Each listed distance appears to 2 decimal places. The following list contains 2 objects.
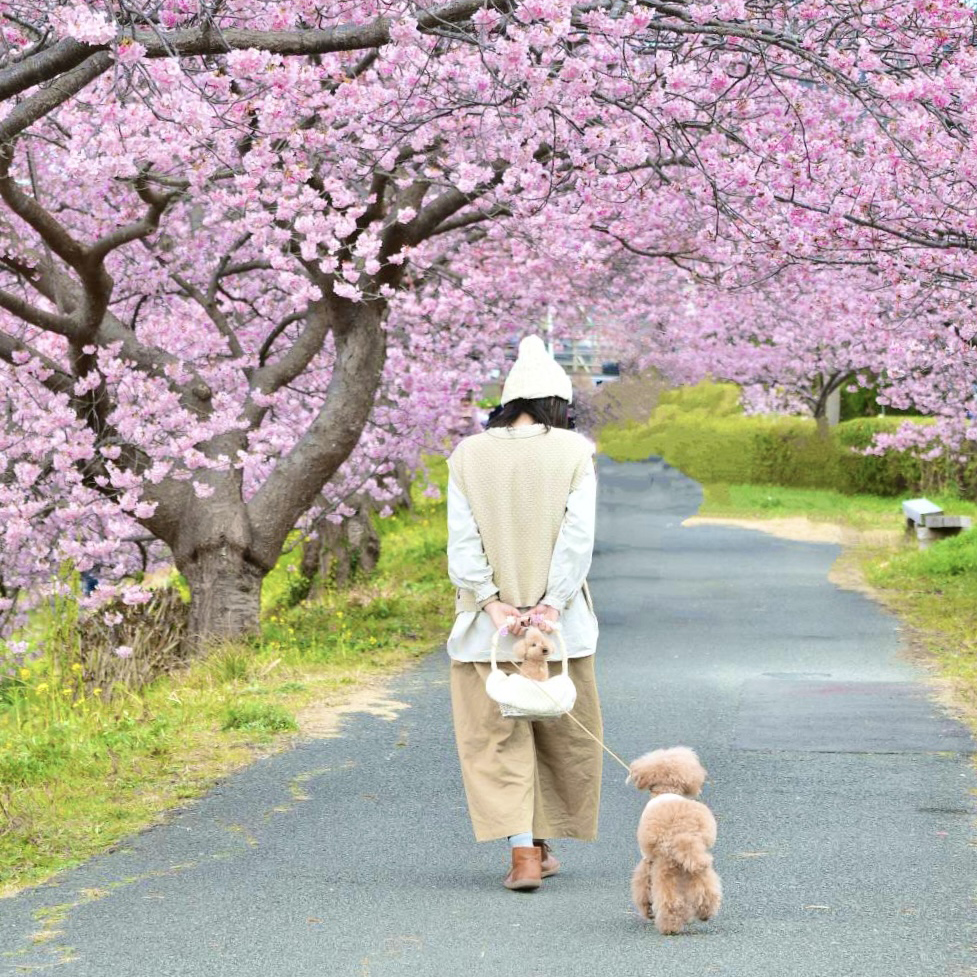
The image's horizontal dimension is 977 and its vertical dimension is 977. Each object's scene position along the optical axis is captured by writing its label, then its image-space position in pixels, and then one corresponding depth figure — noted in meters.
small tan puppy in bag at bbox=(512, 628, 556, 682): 10.70
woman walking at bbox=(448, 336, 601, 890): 10.99
